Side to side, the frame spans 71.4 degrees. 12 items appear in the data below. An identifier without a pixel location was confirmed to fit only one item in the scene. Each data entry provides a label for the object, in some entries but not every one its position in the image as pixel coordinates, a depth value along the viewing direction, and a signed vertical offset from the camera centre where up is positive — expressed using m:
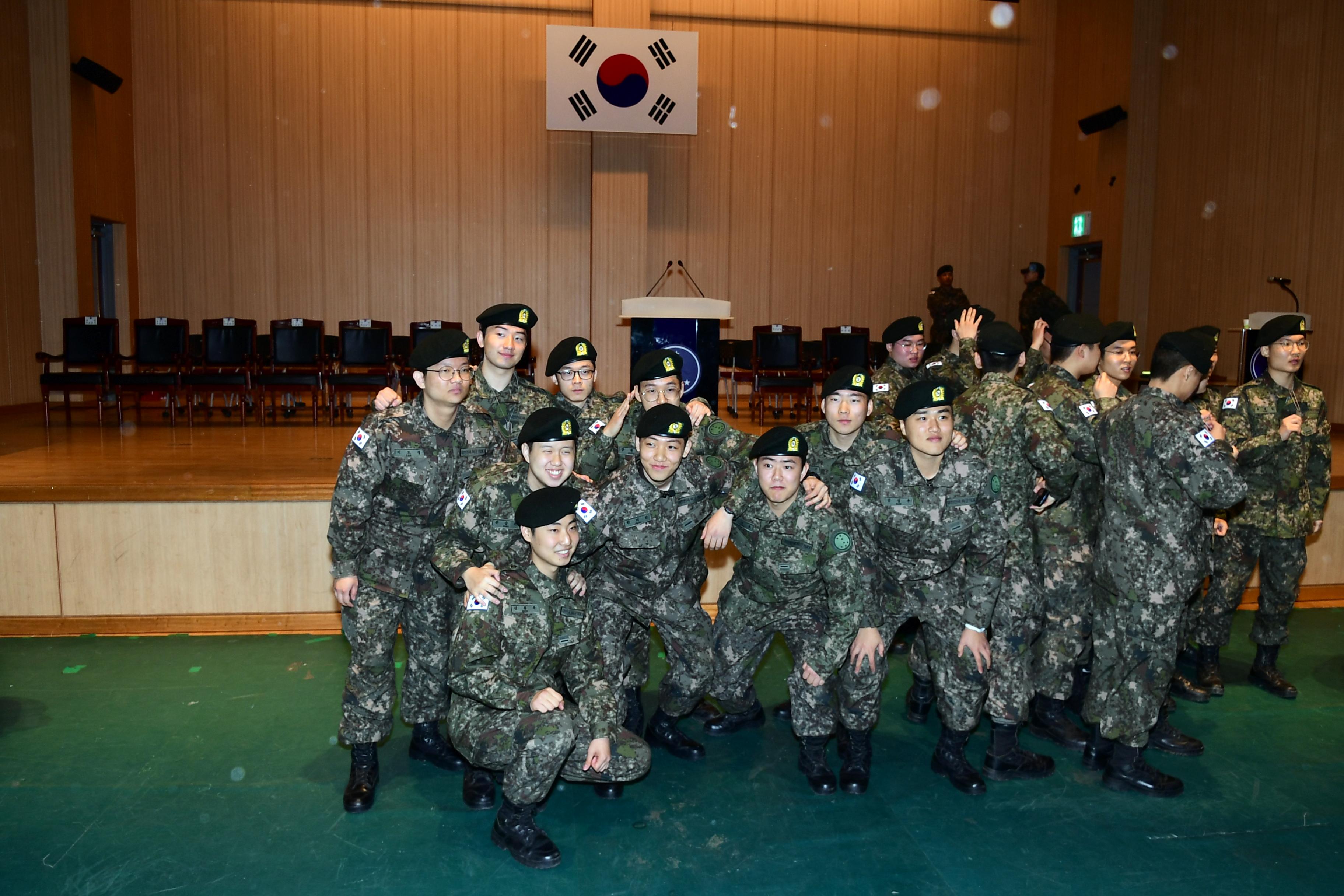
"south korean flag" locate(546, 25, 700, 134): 10.66 +3.12
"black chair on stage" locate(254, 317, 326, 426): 9.58 +0.01
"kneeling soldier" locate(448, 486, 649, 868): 2.95 -1.08
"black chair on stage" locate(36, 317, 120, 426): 8.98 +0.02
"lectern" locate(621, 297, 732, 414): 6.84 +0.16
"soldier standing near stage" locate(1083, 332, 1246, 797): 3.37 -0.72
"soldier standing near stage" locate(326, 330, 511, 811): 3.32 -0.66
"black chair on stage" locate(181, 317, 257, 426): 9.07 -0.13
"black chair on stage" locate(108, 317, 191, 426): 9.36 +0.04
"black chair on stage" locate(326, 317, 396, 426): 9.79 +0.00
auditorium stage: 5.10 -1.13
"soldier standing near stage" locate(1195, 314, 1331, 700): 4.41 -0.73
